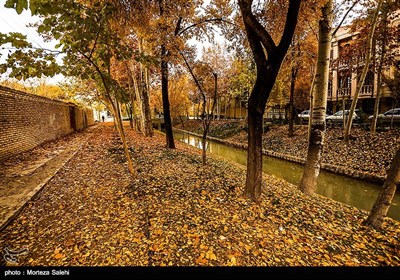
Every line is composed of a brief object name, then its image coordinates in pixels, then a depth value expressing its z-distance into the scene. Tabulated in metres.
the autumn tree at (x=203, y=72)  7.86
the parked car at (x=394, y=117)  15.30
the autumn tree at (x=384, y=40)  10.58
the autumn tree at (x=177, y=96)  28.02
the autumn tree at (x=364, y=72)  9.06
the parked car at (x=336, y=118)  19.39
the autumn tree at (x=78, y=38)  3.22
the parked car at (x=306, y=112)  27.68
